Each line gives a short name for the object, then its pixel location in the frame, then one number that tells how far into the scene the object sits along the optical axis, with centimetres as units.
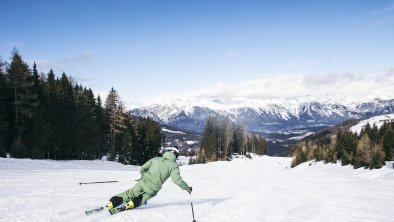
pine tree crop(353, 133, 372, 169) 4284
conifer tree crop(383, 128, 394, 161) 4388
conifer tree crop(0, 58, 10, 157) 4591
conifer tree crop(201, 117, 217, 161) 11449
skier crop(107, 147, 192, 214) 1092
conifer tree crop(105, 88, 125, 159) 7450
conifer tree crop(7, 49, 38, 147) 4847
